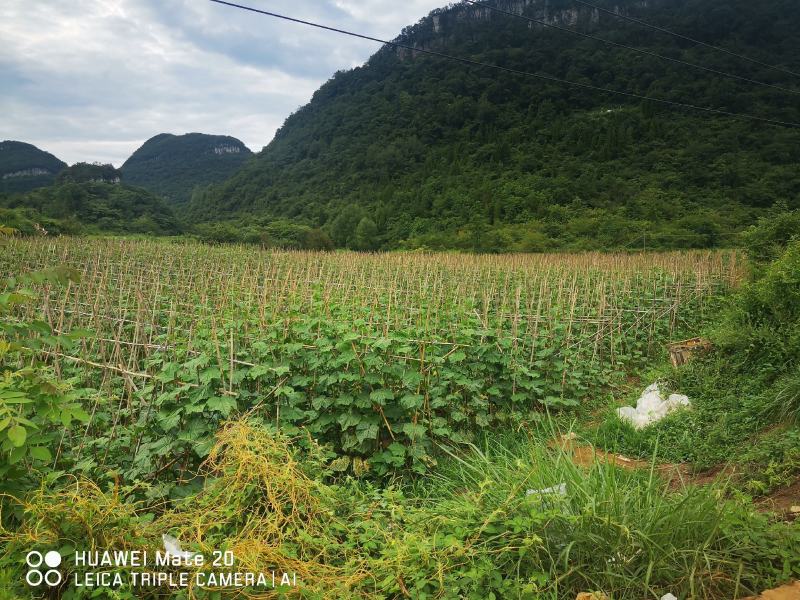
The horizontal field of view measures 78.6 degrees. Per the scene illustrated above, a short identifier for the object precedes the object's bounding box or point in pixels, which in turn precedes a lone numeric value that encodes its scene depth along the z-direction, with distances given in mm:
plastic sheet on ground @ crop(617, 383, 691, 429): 4863
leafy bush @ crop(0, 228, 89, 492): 1938
